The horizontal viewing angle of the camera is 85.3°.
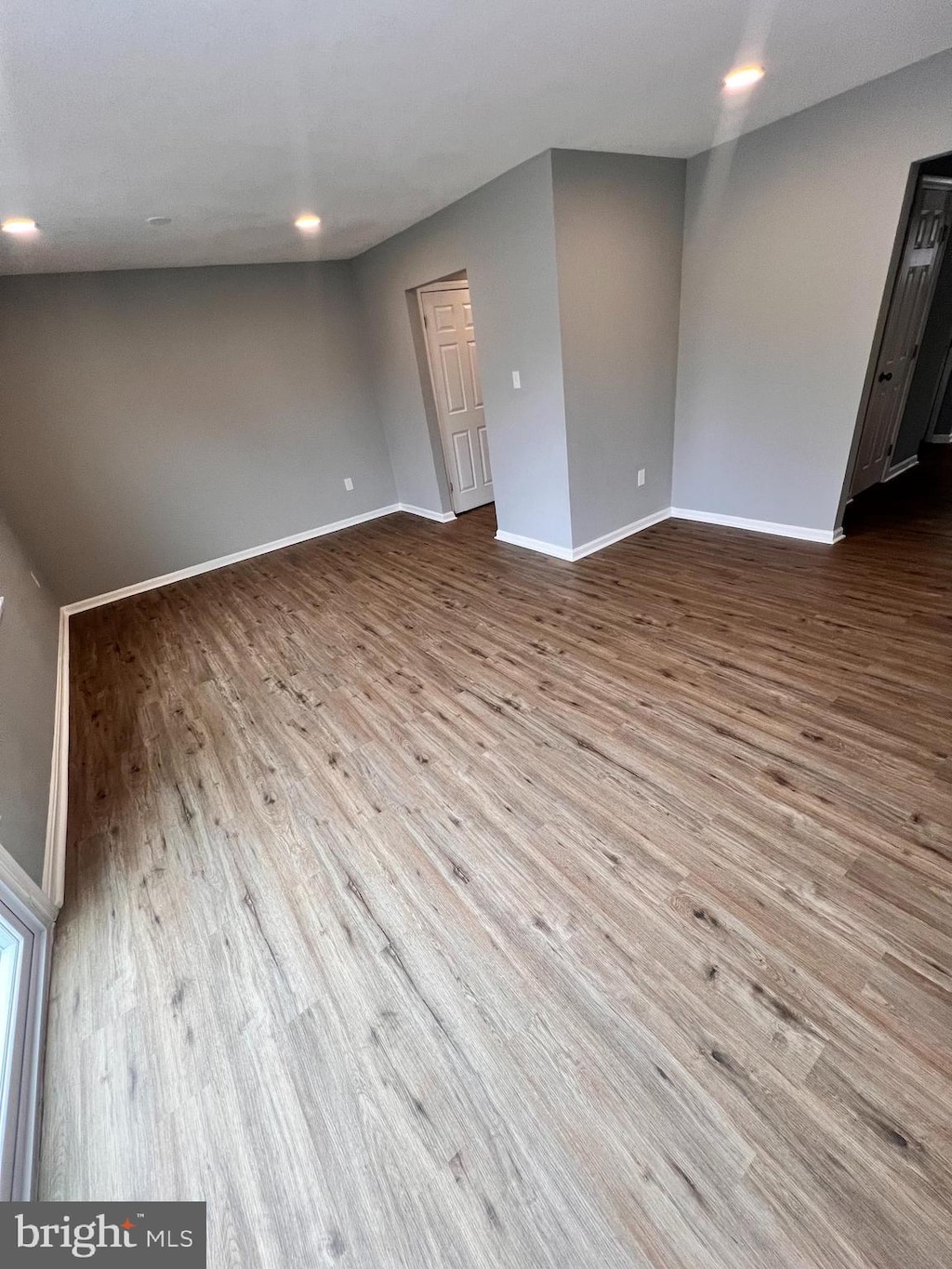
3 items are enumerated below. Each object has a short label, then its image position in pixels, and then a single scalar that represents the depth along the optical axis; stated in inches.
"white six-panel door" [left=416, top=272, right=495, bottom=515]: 183.8
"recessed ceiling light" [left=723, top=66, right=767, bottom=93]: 87.5
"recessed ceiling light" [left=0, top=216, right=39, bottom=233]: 102.3
